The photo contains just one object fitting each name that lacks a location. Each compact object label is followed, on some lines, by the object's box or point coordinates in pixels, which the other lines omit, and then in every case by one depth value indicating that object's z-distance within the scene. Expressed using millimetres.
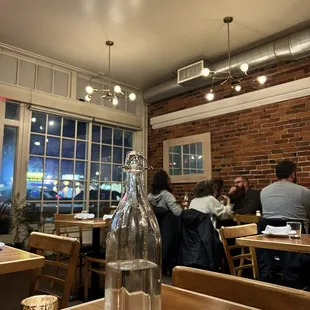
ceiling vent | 4695
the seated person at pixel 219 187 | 4601
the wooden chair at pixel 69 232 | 3204
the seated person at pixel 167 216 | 3514
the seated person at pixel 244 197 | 4062
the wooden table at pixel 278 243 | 1741
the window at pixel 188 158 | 5227
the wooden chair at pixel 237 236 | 2127
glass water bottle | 639
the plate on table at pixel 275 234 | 2051
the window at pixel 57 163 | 4781
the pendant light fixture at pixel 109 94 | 4047
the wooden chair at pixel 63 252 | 1327
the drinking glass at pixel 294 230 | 2009
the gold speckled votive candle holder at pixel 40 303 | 542
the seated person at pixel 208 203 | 3387
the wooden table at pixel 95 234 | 2982
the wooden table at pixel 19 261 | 1201
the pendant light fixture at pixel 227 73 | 3602
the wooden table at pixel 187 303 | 729
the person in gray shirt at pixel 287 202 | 2584
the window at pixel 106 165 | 5505
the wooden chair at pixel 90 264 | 2838
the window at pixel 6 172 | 4410
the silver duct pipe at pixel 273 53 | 3870
